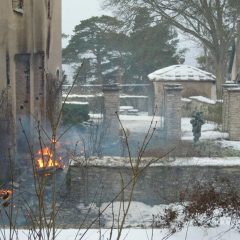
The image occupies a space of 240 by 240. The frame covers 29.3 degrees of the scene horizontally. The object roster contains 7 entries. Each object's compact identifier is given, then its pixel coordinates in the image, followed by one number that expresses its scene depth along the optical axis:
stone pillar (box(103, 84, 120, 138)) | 16.33
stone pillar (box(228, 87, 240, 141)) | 16.03
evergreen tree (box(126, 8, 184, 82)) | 27.73
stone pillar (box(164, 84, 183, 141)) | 16.45
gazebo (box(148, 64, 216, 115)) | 23.58
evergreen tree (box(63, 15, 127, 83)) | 35.06
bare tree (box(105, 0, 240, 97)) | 26.52
